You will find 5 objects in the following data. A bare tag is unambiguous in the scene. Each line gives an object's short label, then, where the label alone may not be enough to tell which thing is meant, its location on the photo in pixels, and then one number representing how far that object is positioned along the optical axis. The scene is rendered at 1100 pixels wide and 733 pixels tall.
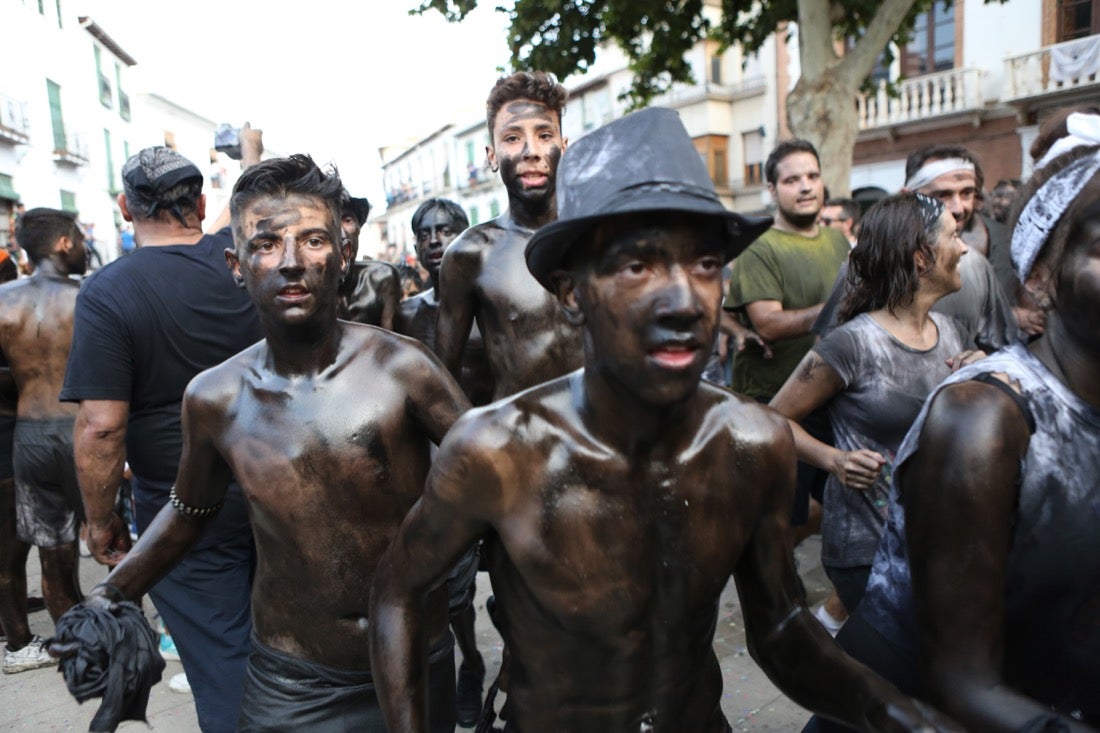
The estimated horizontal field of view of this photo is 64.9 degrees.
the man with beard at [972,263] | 3.45
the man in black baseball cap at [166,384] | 2.81
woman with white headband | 1.42
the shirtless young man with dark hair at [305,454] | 2.08
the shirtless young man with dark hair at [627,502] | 1.32
